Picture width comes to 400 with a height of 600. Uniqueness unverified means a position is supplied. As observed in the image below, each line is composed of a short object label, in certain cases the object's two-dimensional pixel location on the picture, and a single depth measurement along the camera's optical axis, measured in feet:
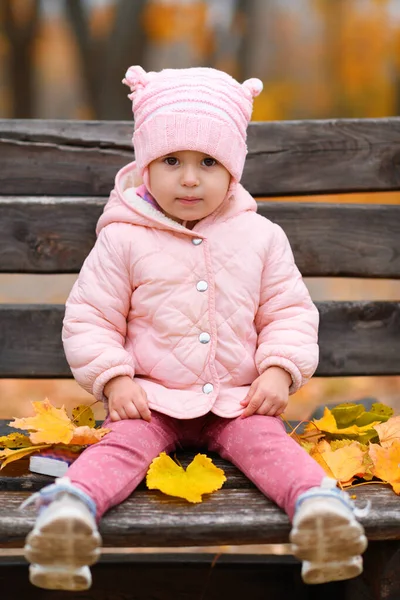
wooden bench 8.77
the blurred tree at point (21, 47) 22.59
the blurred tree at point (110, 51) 21.30
